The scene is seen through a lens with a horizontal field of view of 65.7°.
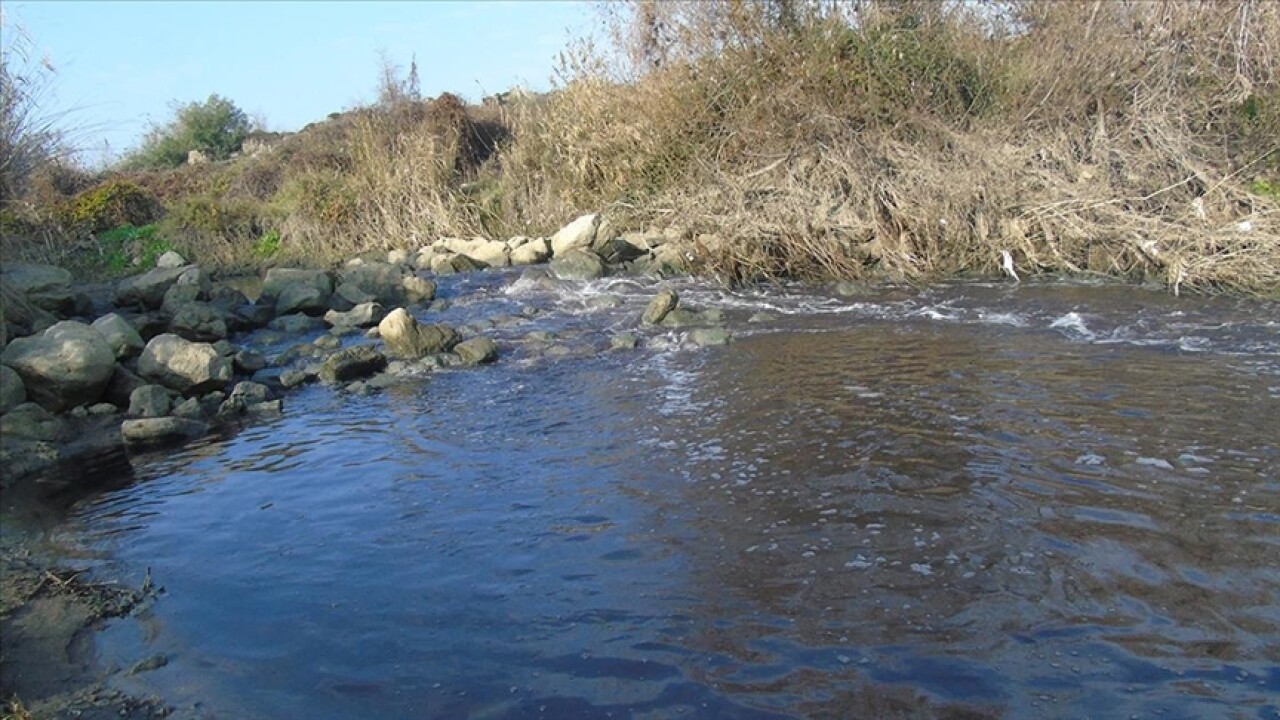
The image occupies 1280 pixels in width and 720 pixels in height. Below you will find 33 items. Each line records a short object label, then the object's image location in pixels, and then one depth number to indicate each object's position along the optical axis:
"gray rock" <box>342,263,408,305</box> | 15.87
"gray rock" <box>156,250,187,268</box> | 19.64
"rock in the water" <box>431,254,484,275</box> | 18.38
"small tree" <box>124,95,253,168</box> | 36.59
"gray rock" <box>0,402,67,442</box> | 9.25
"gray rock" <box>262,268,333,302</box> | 15.69
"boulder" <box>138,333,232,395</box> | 10.84
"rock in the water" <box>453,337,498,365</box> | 11.75
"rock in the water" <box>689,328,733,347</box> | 11.74
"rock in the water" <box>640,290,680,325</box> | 12.79
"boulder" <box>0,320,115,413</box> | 10.01
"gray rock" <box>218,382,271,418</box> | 10.38
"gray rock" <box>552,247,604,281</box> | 16.41
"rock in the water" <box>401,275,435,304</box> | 15.91
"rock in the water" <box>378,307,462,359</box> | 12.03
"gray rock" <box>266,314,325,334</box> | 14.47
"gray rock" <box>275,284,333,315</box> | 15.24
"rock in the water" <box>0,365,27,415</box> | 9.59
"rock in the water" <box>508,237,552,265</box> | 18.44
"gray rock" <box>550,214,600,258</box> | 17.92
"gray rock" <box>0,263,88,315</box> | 13.46
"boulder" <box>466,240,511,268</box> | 18.66
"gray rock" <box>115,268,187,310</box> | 15.27
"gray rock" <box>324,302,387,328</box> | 14.20
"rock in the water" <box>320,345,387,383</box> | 11.39
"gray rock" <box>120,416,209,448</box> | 9.53
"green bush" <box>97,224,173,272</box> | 22.36
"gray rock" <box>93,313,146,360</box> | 11.37
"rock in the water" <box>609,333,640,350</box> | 11.90
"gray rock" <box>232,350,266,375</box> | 11.87
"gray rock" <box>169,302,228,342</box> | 13.45
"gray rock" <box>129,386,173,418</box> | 10.03
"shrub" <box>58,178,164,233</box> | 24.33
